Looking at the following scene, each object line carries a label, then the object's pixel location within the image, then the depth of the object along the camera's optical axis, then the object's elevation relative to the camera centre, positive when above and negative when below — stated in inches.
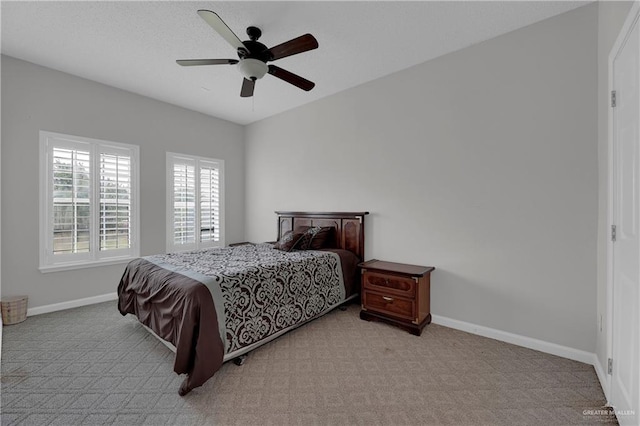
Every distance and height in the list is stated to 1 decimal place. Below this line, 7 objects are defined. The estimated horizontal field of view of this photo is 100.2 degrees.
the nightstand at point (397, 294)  106.2 -34.5
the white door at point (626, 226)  52.6 -3.2
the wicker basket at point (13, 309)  111.3 -41.0
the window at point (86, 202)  128.6 +5.5
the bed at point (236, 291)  74.7 -28.1
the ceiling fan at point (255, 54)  77.2 +50.9
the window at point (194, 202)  172.7 +6.7
